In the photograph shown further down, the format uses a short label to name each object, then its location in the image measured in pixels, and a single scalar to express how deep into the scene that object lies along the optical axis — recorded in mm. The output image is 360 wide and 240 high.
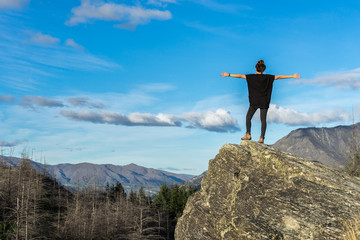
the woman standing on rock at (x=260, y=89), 13383
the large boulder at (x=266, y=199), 10016
